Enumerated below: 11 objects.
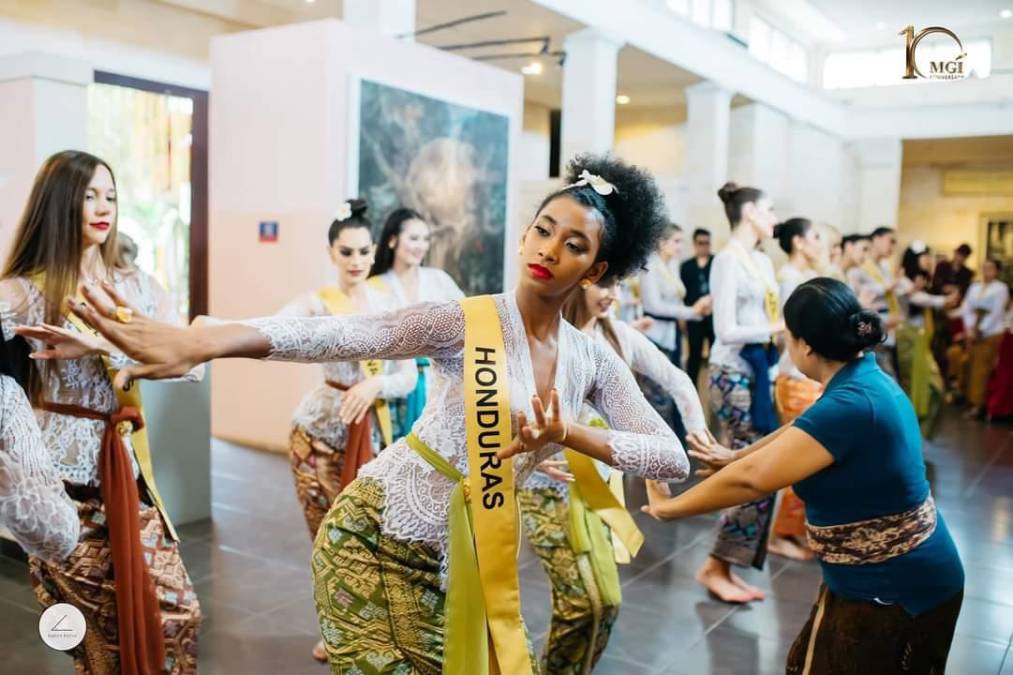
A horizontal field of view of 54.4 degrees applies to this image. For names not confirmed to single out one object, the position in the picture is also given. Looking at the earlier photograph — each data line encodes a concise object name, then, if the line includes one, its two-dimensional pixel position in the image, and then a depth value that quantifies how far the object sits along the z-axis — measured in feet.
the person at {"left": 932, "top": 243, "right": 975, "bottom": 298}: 40.98
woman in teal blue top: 7.51
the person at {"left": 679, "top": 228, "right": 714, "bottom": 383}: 31.60
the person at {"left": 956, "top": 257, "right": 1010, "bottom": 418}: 34.65
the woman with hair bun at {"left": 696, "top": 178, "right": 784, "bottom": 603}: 14.58
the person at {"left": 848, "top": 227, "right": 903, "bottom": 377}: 24.52
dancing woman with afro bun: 6.37
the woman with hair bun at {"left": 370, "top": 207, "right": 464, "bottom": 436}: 13.53
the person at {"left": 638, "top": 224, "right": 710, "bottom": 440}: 26.09
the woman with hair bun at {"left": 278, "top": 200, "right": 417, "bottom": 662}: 12.10
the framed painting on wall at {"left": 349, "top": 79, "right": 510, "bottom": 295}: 23.03
